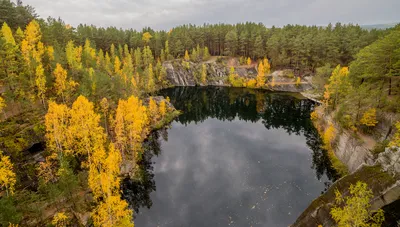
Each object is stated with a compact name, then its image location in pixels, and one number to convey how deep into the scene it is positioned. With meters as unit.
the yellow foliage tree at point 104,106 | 43.50
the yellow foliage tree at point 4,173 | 23.69
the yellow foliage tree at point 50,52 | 53.34
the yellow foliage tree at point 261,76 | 110.88
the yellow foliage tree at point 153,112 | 65.12
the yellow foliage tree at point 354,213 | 17.84
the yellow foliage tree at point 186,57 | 128.88
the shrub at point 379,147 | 31.87
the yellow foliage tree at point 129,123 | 41.50
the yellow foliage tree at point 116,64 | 90.62
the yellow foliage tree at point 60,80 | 43.30
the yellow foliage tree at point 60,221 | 23.63
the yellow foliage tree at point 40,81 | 40.16
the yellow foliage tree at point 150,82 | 97.31
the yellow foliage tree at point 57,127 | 32.97
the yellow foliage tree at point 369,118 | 38.56
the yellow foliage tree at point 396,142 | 24.50
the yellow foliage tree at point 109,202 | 25.23
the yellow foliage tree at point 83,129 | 34.19
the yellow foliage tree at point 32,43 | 45.02
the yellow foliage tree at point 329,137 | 47.94
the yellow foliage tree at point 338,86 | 51.34
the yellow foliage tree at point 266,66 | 115.22
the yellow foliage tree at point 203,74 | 123.94
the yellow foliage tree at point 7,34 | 46.56
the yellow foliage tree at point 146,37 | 132.62
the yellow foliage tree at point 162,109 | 70.94
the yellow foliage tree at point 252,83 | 114.79
